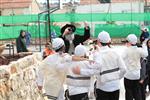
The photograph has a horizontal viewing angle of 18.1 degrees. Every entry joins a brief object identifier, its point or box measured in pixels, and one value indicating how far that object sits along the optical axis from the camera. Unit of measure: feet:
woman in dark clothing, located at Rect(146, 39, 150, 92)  38.66
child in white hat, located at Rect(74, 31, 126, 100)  24.50
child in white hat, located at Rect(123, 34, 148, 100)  31.19
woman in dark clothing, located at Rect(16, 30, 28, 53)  56.92
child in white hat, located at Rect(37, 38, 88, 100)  23.81
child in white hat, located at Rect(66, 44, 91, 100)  24.67
